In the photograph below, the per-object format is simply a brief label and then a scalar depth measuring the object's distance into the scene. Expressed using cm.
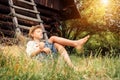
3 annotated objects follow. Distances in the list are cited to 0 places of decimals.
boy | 289
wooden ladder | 403
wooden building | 496
